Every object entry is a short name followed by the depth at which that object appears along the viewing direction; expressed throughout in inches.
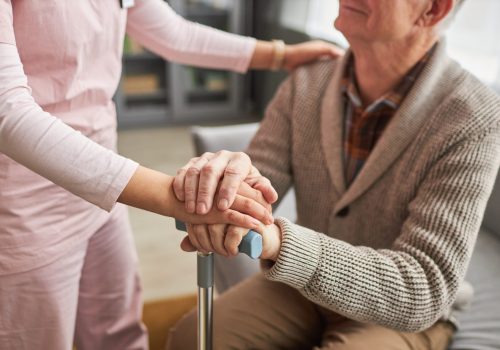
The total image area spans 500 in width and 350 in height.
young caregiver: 34.0
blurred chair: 52.6
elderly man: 39.7
